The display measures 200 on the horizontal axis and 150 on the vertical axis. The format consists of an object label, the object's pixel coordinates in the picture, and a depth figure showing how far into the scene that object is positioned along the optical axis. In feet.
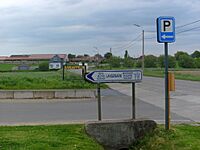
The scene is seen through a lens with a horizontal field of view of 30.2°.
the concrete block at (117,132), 27.43
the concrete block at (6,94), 58.59
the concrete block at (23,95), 59.11
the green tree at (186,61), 311.06
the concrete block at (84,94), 60.54
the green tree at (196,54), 400.49
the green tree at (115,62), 254.02
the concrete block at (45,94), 59.52
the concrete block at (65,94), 60.13
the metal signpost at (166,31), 26.76
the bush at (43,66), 180.28
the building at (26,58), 234.99
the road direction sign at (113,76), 28.78
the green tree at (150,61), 312.81
